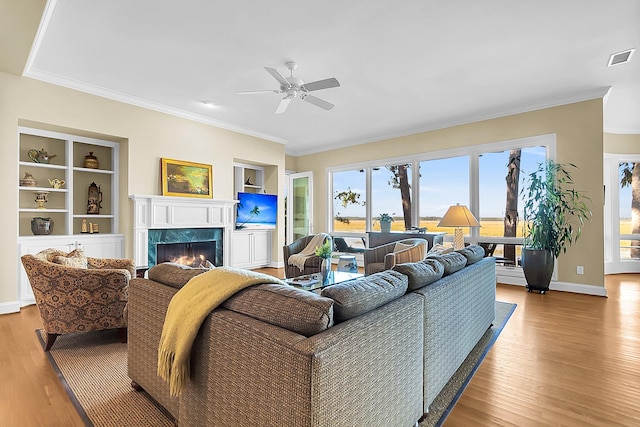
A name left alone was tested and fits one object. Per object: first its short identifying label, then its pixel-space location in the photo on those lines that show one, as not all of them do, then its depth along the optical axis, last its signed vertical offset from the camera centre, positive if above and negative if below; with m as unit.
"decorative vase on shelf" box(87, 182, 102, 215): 4.84 +0.21
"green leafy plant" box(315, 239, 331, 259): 3.83 -0.45
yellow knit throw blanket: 1.38 -0.45
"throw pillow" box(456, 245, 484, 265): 2.74 -0.35
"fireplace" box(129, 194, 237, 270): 4.80 -0.17
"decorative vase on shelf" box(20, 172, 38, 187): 4.19 +0.42
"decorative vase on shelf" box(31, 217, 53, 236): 4.25 -0.17
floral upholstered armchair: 2.59 -0.67
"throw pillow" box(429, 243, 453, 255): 3.39 -0.39
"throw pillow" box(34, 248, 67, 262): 2.82 -0.37
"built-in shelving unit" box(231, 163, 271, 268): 6.52 -0.52
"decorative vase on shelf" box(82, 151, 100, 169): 4.79 +0.76
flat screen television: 6.50 +0.05
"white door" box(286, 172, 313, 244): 8.13 +0.18
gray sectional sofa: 1.06 -0.55
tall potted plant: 4.56 -0.10
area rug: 1.79 -1.12
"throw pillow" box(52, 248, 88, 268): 2.83 -0.41
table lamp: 3.68 -0.06
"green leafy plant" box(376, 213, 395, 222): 6.70 -0.10
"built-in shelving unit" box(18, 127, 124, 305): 4.21 +0.27
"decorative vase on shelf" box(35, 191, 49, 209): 4.36 +0.19
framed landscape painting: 5.12 +0.57
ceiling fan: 3.37 +1.37
